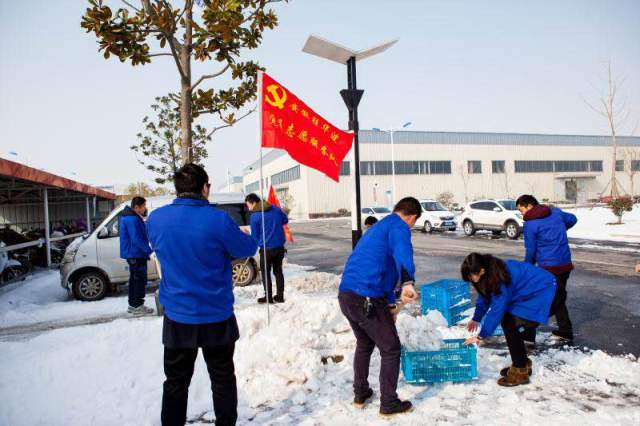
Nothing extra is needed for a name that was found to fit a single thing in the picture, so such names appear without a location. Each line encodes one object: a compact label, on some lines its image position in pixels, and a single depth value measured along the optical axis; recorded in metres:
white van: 8.67
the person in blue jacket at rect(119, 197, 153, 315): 7.00
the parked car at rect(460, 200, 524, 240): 19.20
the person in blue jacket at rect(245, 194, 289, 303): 7.25
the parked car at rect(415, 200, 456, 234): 24.27
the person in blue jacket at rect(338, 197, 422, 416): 3.40
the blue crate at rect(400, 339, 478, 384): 4.07
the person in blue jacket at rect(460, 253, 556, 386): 3.88
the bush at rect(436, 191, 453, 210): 51.72
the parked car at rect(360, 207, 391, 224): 28.35
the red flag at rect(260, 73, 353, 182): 5.69
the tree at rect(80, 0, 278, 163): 6.28
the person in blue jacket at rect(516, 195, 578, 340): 5.17
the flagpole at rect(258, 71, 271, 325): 5.55
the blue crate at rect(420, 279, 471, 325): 6.11
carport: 11.47
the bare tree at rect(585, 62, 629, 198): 27.72
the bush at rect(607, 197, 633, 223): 21.56
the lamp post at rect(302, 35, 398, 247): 6.27
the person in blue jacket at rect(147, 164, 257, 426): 2.78
